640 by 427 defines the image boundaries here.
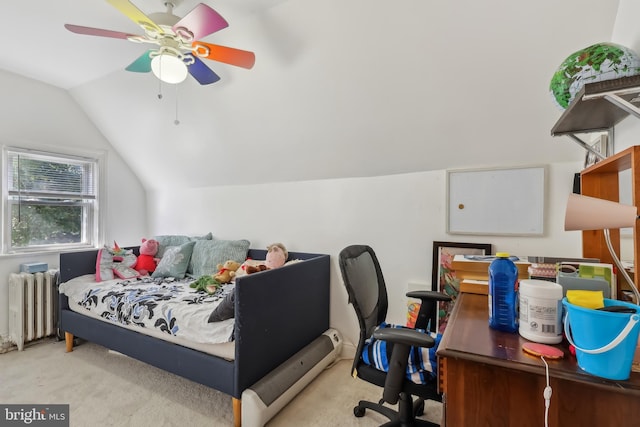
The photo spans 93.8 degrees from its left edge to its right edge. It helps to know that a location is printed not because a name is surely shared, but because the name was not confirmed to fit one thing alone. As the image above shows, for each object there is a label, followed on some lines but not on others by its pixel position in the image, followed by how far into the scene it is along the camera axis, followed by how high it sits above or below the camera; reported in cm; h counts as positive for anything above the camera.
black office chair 119 -53
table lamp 76 +0
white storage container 81 -26
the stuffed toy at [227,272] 261 -52
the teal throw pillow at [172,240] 327 -30
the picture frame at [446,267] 204 -37
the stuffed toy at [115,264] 276 -50
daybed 165 -81
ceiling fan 142 +91
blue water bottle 93 -25
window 288 +11
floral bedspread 182 -66
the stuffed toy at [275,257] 250 -36
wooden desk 66 -42
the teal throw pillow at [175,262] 291 -49
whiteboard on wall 188 +10
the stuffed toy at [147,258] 306 -47
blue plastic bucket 61 -26
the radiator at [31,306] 260 -84
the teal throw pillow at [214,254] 289 -40
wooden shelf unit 98 +11
